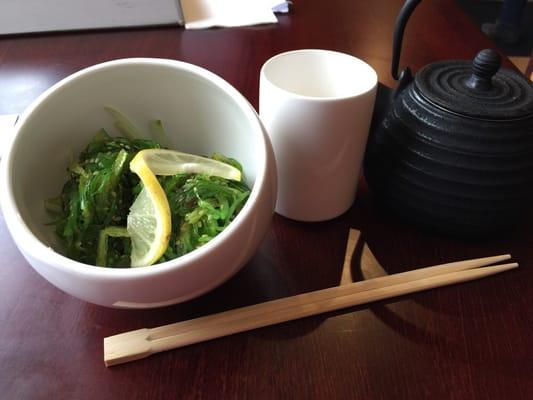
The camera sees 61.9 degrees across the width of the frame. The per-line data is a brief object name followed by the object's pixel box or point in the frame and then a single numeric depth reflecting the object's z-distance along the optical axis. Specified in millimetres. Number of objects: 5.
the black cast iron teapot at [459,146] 426
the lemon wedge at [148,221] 391
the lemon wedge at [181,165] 445
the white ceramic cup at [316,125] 444
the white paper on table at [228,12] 1001
